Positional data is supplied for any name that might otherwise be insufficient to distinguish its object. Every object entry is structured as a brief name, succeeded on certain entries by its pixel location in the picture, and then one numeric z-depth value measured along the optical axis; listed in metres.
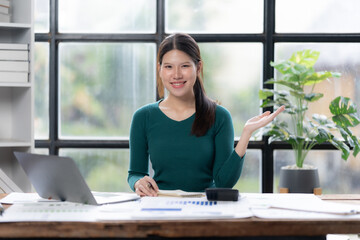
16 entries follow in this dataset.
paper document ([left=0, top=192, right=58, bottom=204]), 1.71
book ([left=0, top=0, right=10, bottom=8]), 3.25
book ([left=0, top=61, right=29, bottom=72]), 3.20
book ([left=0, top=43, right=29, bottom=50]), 3.20
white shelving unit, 3.25
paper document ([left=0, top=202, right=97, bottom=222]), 1.42
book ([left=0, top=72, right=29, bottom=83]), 3.20
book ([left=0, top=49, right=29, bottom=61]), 3.20
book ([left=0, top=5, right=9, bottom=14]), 3.27
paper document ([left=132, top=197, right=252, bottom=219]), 1.42
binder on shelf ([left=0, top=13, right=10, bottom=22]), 3.27
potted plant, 3.63
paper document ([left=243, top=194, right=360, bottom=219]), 1.46
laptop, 1.56
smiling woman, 2.11
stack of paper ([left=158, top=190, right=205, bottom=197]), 1.76
